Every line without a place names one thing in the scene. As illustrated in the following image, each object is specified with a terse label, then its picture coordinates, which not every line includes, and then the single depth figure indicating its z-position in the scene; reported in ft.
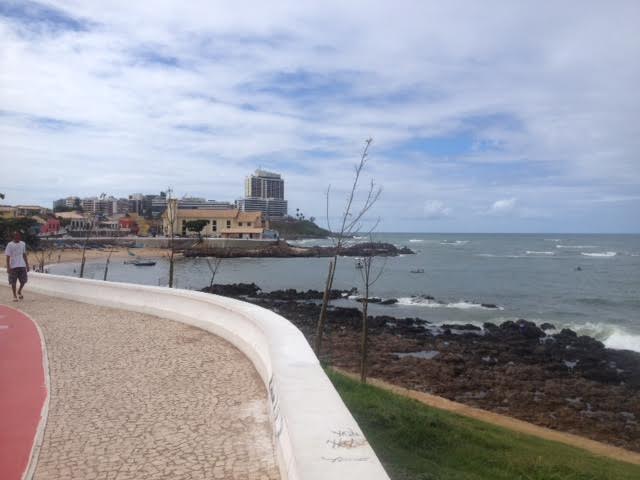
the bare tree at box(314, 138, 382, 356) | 32.96
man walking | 40.29
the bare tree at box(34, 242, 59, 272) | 188.34
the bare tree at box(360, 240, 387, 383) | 39.63
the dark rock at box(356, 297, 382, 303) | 112.55
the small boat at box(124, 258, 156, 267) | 187.62
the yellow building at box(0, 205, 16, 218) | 285.15
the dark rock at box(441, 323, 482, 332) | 84.03
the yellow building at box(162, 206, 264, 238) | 321.05
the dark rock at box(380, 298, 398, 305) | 112.06
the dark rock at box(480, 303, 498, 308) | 109.09
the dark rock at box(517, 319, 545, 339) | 79.10
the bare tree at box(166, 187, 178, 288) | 71.38
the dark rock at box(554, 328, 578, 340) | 77.76
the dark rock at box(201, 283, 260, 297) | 120.16
